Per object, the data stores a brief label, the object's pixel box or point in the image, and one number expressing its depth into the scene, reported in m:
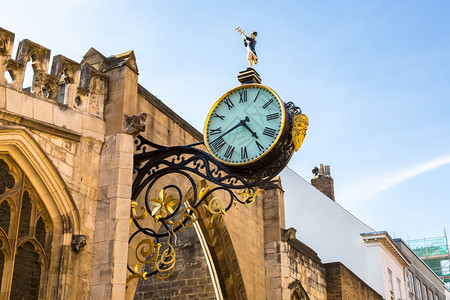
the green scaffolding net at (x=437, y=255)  48.81
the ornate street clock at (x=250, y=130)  8.94
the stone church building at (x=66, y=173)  8.62
